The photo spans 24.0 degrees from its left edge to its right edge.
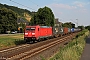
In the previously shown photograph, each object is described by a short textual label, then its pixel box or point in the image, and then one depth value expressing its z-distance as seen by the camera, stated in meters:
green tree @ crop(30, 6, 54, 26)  84.12
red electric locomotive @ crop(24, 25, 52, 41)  35.03
